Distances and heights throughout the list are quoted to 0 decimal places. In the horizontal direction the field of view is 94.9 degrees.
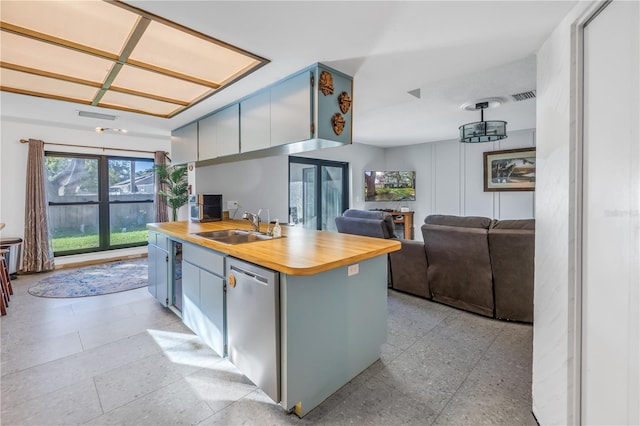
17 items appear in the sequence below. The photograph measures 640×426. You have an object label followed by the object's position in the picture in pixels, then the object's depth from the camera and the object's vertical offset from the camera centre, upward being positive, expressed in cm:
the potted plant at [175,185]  512 +46
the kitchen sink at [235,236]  273 -25
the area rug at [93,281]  374 -99
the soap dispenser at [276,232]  262 -20
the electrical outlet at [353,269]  191 -40
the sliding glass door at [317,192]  581 +37
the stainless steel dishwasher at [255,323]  165 -70
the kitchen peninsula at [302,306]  163 -63
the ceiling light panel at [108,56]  167 +112
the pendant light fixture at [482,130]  364 +98
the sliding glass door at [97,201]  491 +18
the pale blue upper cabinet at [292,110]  226 +81
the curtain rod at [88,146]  441 +109
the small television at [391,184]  697 +58
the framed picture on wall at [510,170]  555 +74
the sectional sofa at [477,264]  274 -58
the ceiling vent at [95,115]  361 +121
